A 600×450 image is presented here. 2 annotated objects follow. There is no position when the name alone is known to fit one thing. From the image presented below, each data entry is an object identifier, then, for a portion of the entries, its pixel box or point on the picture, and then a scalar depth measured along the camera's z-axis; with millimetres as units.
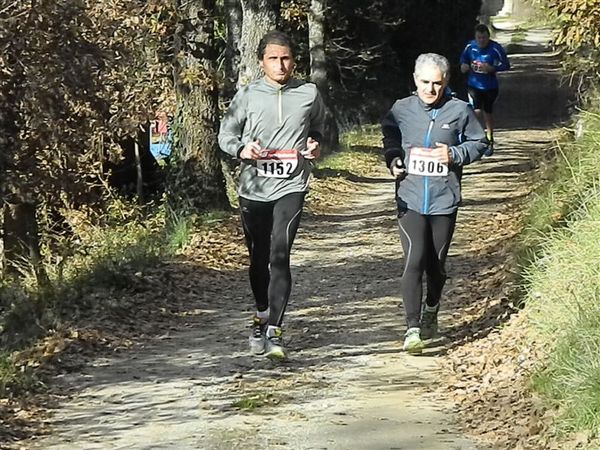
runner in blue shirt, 17531
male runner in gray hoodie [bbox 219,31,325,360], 7602
